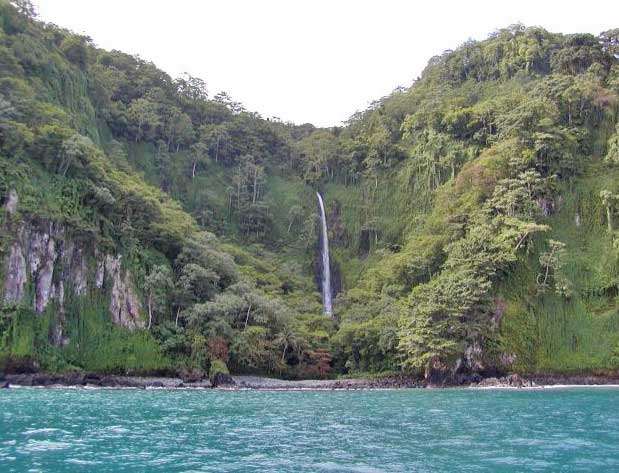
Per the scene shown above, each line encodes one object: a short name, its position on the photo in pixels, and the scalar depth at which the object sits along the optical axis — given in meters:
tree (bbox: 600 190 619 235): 58.31
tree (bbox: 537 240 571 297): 54.12
